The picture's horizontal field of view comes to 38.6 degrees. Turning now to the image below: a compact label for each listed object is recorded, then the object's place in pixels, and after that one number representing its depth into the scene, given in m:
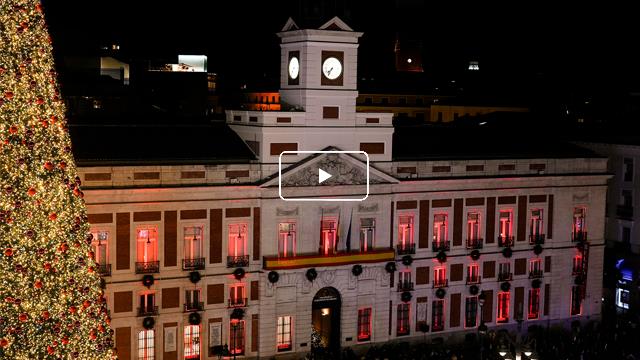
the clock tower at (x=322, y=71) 53.56
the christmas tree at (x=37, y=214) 22.41
